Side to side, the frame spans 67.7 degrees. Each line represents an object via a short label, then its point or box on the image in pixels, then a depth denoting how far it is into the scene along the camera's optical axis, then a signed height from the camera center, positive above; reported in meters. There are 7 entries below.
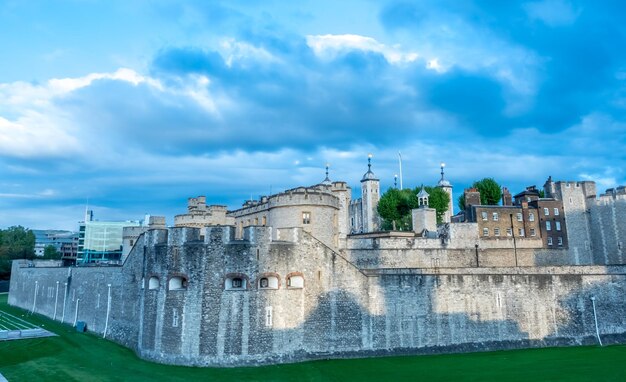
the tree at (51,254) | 105.81 +4.50
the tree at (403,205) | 69.69 +9.27
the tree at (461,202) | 71.75 +9.86
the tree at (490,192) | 69.69 +10.99
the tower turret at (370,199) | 76.62 +11.34
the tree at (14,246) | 85.79 +5.80
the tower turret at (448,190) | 75.03 +13.04
